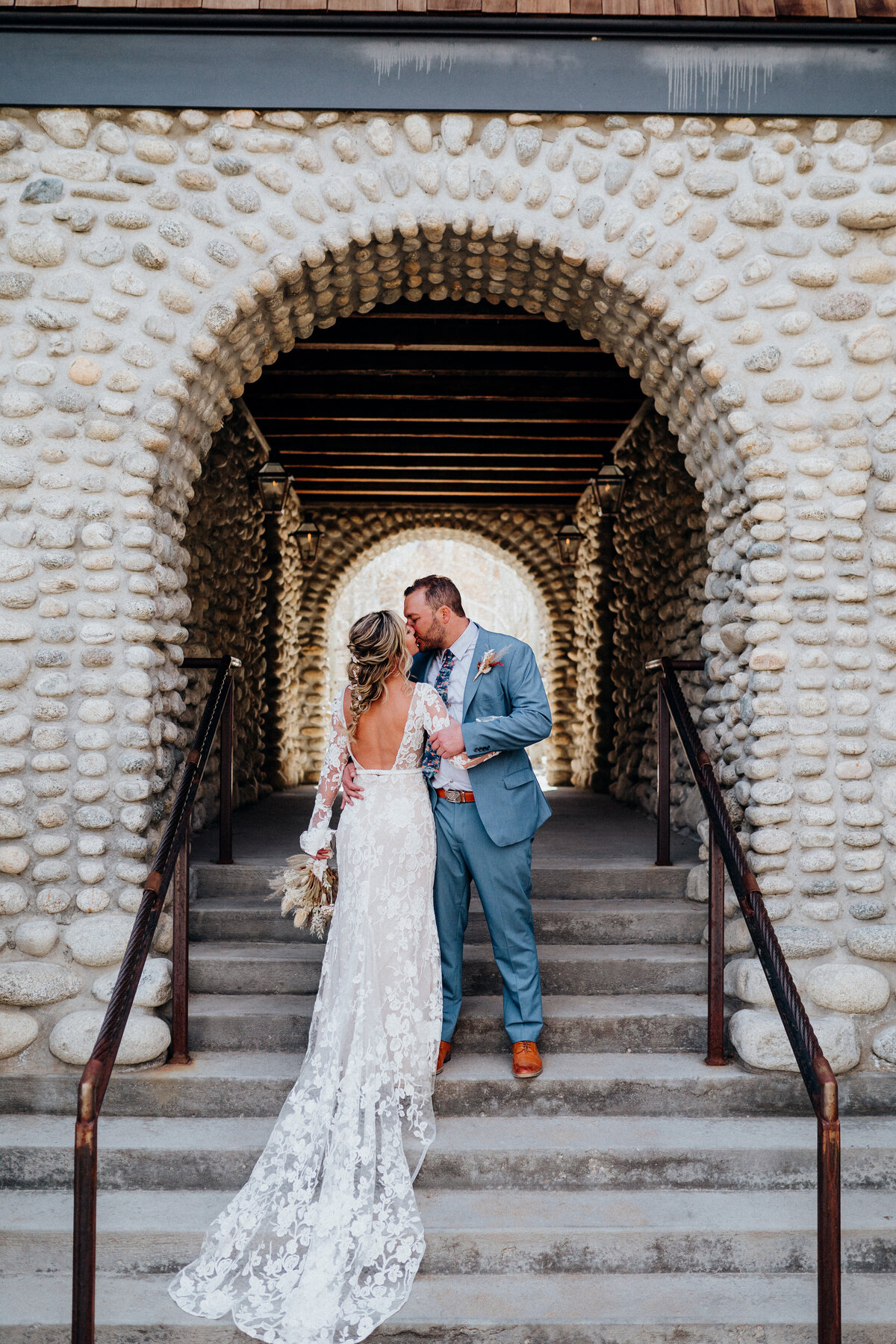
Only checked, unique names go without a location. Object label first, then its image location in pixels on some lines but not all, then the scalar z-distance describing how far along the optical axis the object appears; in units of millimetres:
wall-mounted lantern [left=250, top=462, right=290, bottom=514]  7363
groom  3189
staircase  2533
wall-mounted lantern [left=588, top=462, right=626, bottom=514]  7633
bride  2447
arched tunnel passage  5812
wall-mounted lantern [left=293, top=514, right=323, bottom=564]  9750
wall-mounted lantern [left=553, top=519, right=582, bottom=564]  9664
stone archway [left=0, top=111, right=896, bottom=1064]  3406
